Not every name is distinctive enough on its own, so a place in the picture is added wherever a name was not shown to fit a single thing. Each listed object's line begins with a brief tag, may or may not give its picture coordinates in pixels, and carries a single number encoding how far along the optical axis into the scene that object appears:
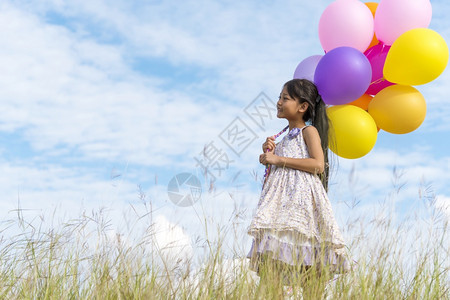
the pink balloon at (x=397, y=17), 3.55
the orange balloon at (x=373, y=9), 3.88
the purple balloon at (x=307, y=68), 3.47
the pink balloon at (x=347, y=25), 3.51
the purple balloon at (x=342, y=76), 3.09
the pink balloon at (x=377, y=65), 3.58
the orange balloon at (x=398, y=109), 3.35
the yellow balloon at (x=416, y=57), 3.26
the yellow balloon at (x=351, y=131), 3.16
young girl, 2.54
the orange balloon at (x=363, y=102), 3.68
